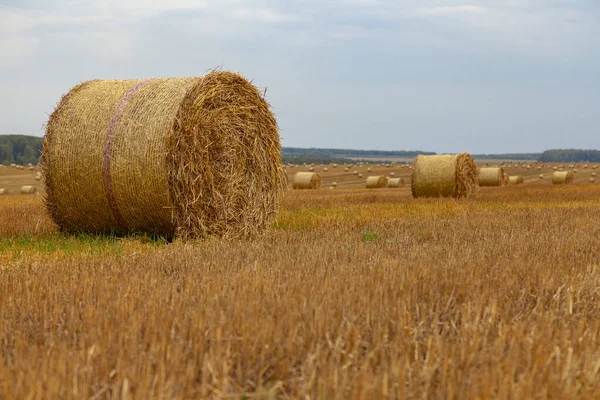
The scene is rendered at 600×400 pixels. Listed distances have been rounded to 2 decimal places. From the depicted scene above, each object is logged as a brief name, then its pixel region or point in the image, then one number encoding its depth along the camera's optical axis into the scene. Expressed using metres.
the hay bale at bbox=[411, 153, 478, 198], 21.11
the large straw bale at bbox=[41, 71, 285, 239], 9.19
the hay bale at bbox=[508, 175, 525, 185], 37.66
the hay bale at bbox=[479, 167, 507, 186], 32.09
